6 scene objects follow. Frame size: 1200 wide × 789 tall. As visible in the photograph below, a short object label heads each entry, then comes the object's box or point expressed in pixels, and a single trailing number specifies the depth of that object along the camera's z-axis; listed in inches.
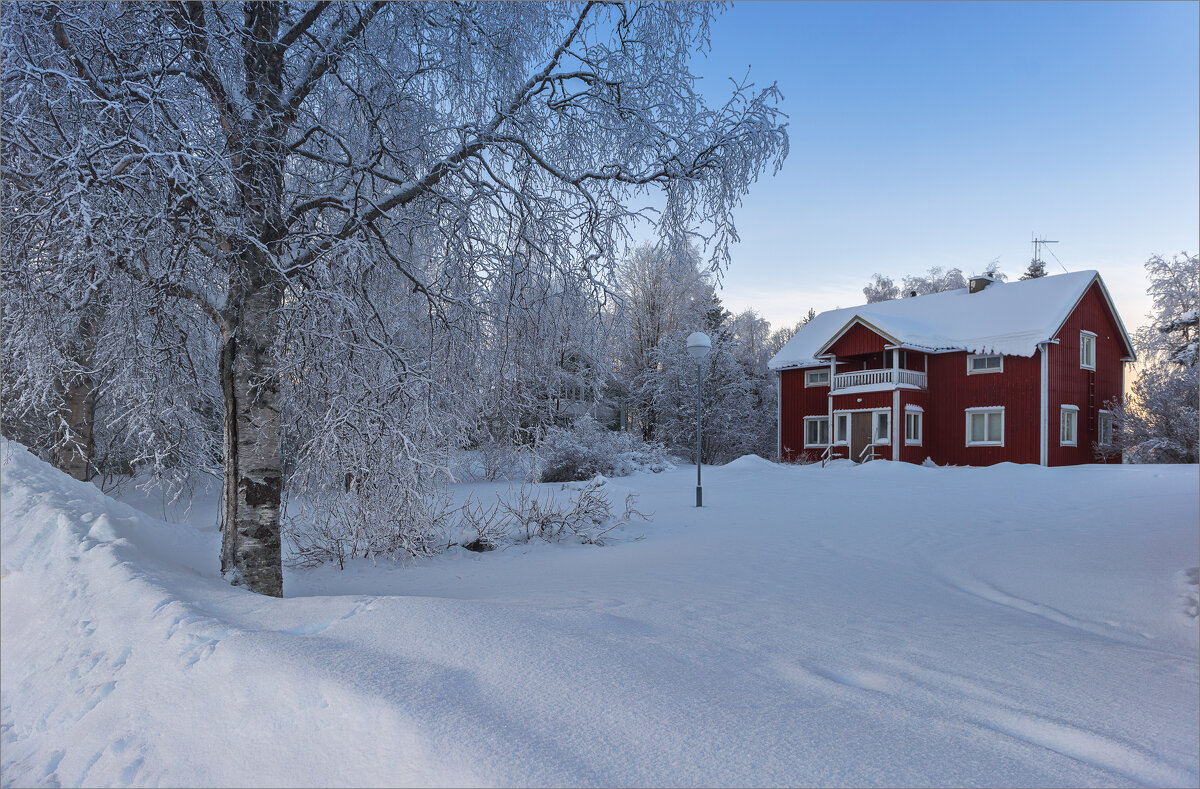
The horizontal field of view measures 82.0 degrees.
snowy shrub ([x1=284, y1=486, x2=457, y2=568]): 233.9
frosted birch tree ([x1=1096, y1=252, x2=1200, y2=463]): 848.9
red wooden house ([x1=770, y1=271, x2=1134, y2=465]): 927.7
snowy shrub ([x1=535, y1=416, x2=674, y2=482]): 765.7
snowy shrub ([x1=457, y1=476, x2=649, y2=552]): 385.7
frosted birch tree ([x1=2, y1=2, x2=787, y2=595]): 177.0
